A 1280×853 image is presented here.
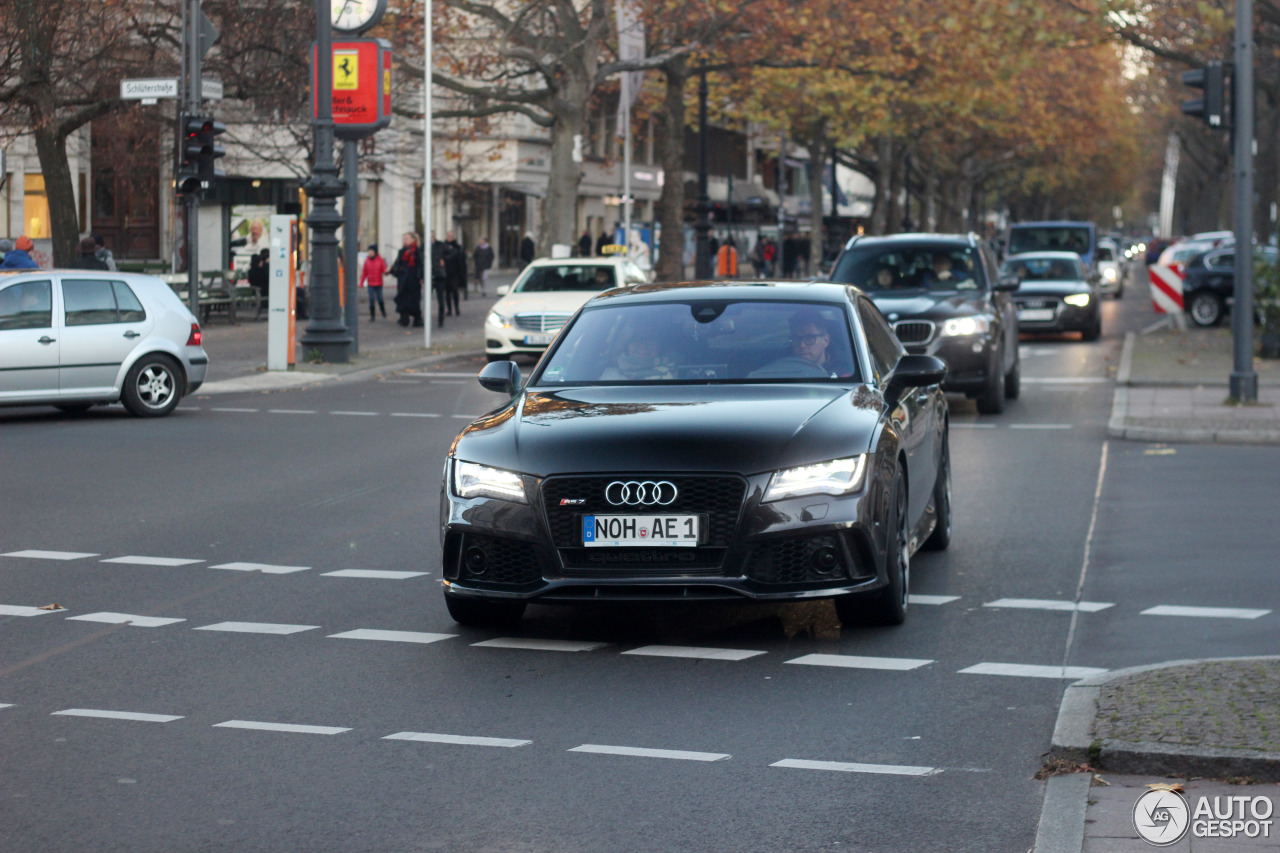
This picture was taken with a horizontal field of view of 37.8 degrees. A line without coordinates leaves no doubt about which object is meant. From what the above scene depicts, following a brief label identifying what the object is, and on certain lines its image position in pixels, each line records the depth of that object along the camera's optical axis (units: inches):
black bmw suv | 703.7
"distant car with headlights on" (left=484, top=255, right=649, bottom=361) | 1031.6
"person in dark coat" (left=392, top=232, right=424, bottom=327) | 1369.3
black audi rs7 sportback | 285.3
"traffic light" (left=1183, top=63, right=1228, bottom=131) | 711.1
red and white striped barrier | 1115.9
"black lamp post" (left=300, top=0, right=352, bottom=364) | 1017.5
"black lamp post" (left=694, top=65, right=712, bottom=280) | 1800.0
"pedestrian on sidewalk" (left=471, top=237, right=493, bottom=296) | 1958.7
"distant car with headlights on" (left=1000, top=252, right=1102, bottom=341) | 1254.3
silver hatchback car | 703.1
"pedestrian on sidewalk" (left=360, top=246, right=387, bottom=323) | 1476.4
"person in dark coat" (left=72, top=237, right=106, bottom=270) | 1109.1
